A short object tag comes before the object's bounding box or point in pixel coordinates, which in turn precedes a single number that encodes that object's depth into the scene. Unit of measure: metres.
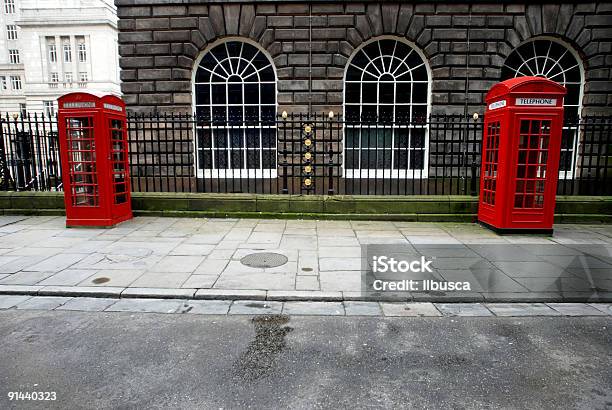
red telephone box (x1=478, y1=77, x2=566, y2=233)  6.96
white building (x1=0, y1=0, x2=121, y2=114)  51.53
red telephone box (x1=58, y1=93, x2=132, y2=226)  7.61
